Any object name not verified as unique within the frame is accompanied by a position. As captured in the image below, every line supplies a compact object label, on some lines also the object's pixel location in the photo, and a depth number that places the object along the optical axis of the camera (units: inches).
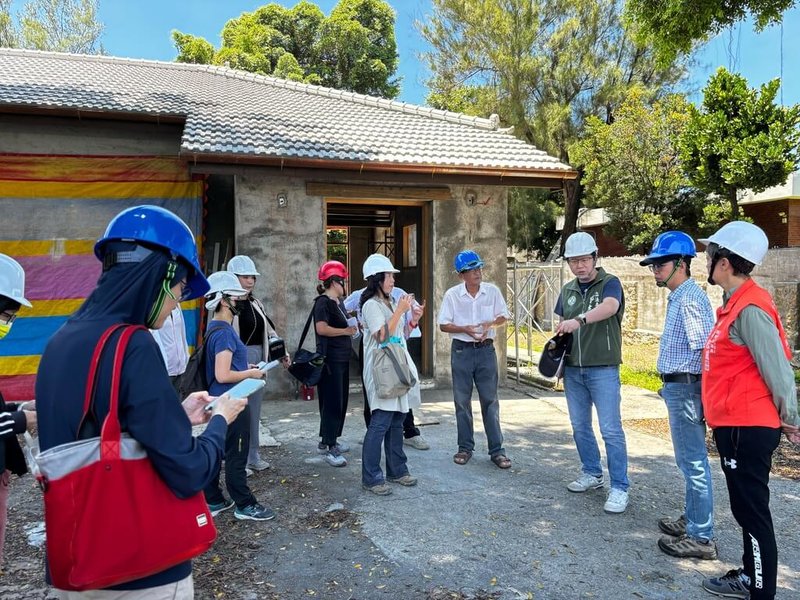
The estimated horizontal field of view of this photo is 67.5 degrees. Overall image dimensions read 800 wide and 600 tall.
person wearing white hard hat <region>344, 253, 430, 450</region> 187.6
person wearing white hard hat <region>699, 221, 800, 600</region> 114.9
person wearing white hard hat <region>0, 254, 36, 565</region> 96.4
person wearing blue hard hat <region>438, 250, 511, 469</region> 208.7
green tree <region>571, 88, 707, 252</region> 729.6
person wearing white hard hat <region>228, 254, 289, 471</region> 186.4
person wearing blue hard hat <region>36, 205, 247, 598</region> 59.7
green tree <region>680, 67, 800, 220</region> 538.0
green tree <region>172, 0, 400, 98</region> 997.2
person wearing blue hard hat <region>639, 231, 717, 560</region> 139.9
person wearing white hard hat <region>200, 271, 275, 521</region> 154.5
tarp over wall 302.2
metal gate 395.5
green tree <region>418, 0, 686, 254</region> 848.3
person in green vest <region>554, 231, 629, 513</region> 169.0
